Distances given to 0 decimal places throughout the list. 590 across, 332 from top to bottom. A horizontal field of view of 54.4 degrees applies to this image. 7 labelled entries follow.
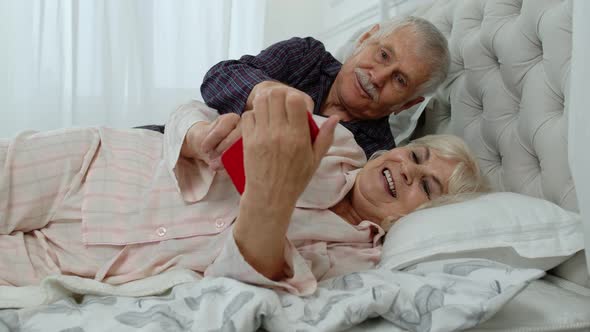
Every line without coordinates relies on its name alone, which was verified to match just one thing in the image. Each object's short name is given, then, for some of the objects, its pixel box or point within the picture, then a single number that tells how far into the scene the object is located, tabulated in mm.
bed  753
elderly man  1492
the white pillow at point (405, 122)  1700
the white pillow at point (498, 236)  993
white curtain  2627
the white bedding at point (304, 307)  730
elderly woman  1011
